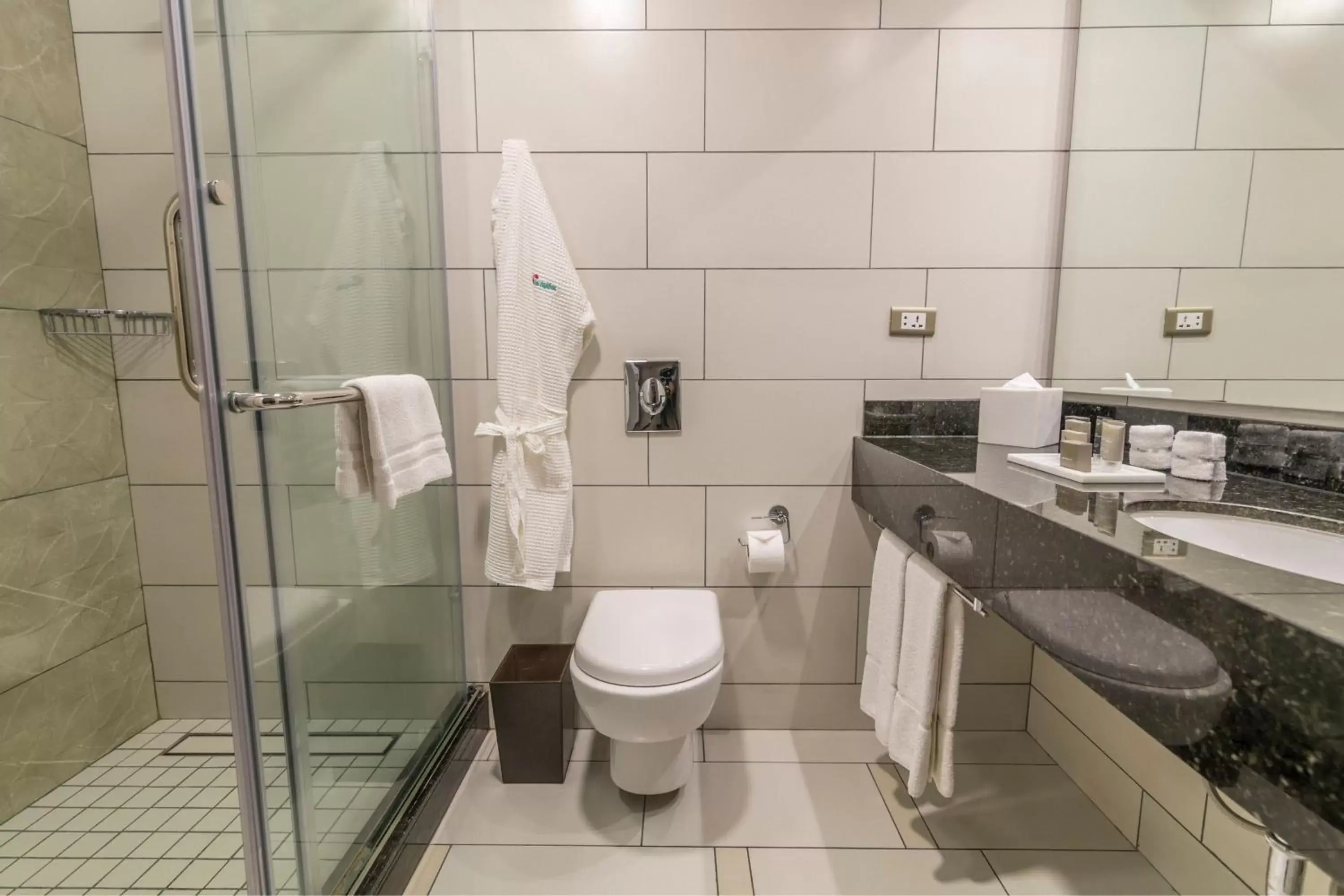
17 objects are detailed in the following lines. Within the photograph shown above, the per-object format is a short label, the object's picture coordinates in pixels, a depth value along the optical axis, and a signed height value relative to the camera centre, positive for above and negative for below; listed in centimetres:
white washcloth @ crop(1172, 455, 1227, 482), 107 -19
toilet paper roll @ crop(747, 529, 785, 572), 158 -53
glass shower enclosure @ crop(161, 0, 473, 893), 84 +1
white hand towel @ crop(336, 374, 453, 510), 109 -15
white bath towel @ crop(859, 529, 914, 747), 131 -63
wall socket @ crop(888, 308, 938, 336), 162 +15
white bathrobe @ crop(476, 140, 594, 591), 152 -2
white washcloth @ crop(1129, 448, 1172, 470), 114 -18
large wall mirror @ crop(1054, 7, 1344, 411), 101 +38
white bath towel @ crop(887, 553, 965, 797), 117 -67
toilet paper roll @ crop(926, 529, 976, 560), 101 -33
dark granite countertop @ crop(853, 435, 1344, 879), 44 -25
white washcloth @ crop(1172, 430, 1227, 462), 106 -14
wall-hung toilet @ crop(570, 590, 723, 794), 121 -70
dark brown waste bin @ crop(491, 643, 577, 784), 153 -101
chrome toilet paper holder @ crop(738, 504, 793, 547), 169 -44
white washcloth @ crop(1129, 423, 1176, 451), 113 -13
